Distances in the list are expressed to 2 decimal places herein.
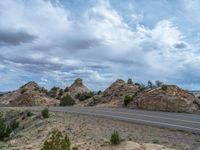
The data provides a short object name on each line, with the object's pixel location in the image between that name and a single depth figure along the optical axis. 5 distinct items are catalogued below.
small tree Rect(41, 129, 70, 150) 4.86
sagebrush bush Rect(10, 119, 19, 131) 10.80
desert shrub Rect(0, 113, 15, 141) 9.52
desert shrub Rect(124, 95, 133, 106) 16.57
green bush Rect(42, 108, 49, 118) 10.95
